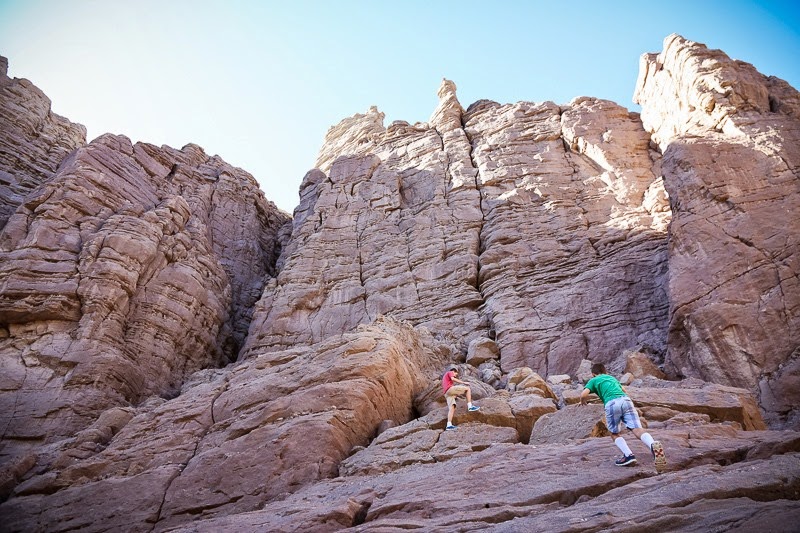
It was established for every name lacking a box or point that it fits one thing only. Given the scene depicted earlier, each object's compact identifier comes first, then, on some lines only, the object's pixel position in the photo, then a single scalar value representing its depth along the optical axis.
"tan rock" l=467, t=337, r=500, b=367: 24.03
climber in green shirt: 9.05
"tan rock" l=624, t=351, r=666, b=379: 19.64
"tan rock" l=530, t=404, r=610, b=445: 12.27
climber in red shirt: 13.91
